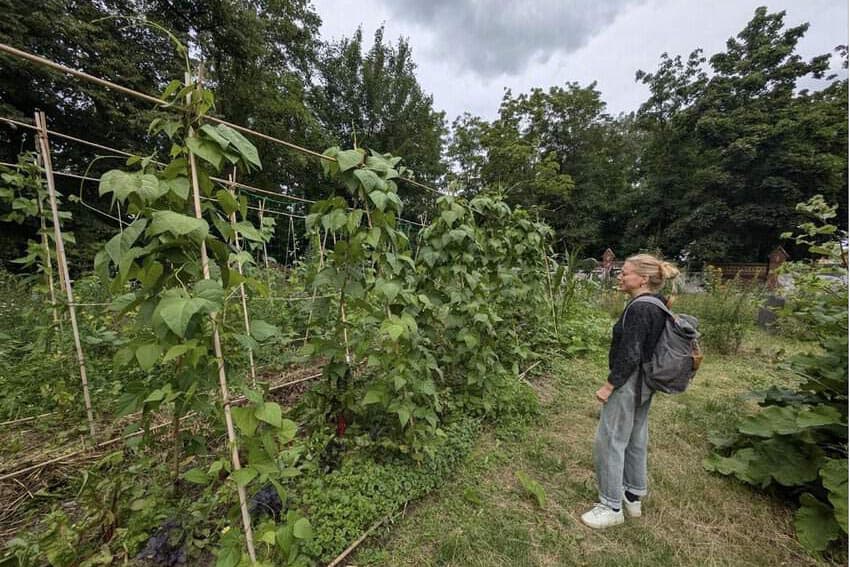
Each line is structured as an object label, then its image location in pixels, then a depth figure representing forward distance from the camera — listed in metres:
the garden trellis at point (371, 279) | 1.06
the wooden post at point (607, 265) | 9.27
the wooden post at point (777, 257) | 11.29
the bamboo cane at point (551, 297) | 3.75
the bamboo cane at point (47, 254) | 2.33
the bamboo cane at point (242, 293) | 1.94
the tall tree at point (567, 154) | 21.30
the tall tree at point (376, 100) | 16.80
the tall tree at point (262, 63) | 10.74
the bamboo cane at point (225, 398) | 1.11
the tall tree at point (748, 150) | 16.09
